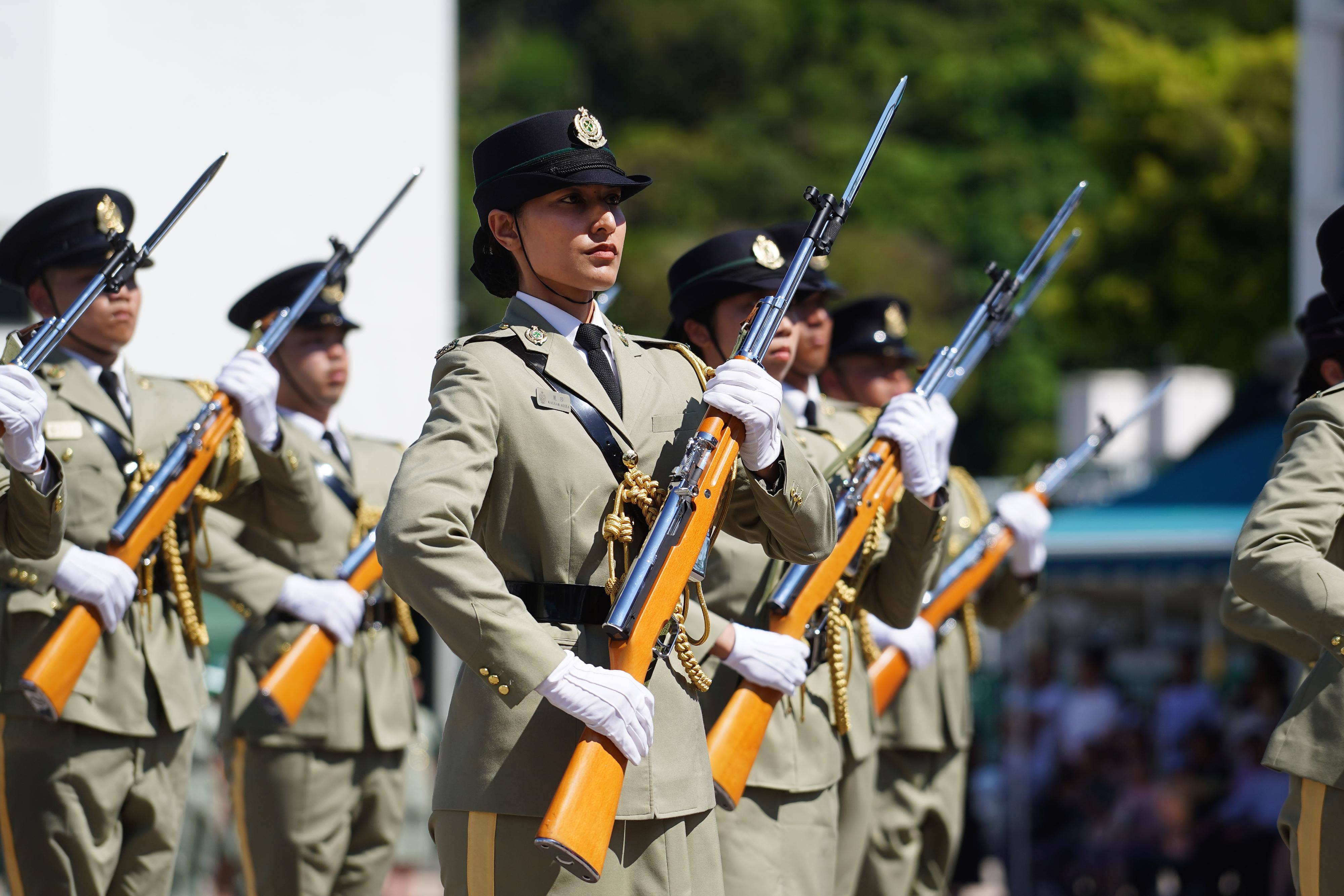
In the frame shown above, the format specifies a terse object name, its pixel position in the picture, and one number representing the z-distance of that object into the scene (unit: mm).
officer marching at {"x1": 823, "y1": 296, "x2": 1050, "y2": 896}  12414
